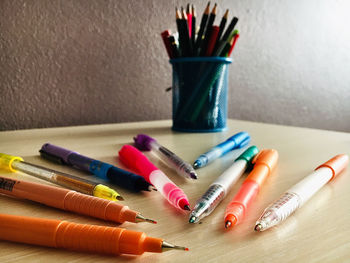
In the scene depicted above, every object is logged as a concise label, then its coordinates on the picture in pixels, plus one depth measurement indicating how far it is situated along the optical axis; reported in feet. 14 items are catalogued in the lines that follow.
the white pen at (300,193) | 0.73
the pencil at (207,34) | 1.88
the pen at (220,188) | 0.76
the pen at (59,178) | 0.85
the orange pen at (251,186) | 0.74
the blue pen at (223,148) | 1.25
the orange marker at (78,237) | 0.58
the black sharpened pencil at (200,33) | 1.89
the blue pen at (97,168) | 0.94
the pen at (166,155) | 1.09
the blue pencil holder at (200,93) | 1.96
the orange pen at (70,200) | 0.70
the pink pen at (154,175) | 0.83
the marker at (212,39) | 1.90
